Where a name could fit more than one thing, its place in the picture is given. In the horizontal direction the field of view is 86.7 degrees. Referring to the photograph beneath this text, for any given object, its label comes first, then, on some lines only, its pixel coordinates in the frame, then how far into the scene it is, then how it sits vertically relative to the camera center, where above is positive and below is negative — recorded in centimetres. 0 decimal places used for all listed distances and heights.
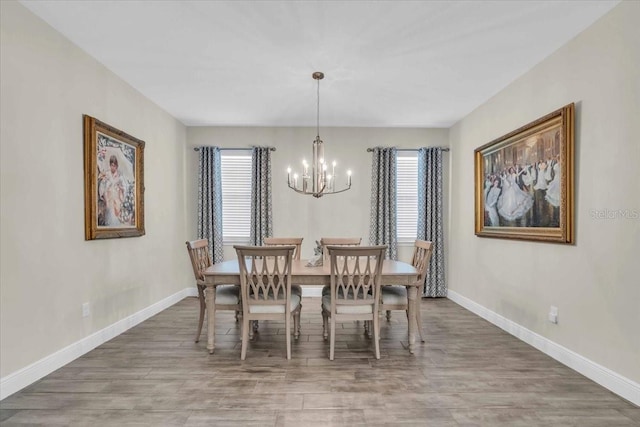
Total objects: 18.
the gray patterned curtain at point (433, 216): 534 -11
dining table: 303 -64
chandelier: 346 +41
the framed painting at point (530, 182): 285 +26
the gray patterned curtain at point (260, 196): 534 +22
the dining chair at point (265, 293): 291 -74
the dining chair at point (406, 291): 319 -81
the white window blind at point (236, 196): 550 +23
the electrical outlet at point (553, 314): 296 -94
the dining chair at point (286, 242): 432 -41
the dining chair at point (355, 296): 290 -77
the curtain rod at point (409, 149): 543 +97
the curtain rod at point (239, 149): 540 +98
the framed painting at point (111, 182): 311 +30
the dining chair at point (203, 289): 317 -78
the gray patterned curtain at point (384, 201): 537 +13
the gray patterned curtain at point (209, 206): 532 +7
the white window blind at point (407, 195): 554 +23
